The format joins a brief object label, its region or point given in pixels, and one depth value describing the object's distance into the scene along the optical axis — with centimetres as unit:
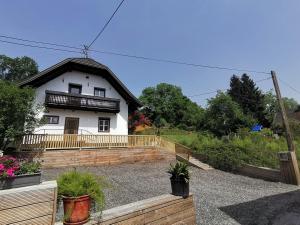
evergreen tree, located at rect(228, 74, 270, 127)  4228
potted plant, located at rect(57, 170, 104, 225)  281
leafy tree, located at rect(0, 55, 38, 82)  5381
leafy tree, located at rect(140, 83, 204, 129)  5286
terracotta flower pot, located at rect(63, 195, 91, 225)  277
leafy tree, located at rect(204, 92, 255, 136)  2509
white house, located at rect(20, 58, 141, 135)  1483
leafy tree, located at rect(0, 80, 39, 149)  1065
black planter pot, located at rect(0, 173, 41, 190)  286
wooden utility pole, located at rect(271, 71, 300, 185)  993
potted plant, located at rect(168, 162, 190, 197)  419
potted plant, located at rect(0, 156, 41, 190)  287
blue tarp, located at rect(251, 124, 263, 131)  2660
